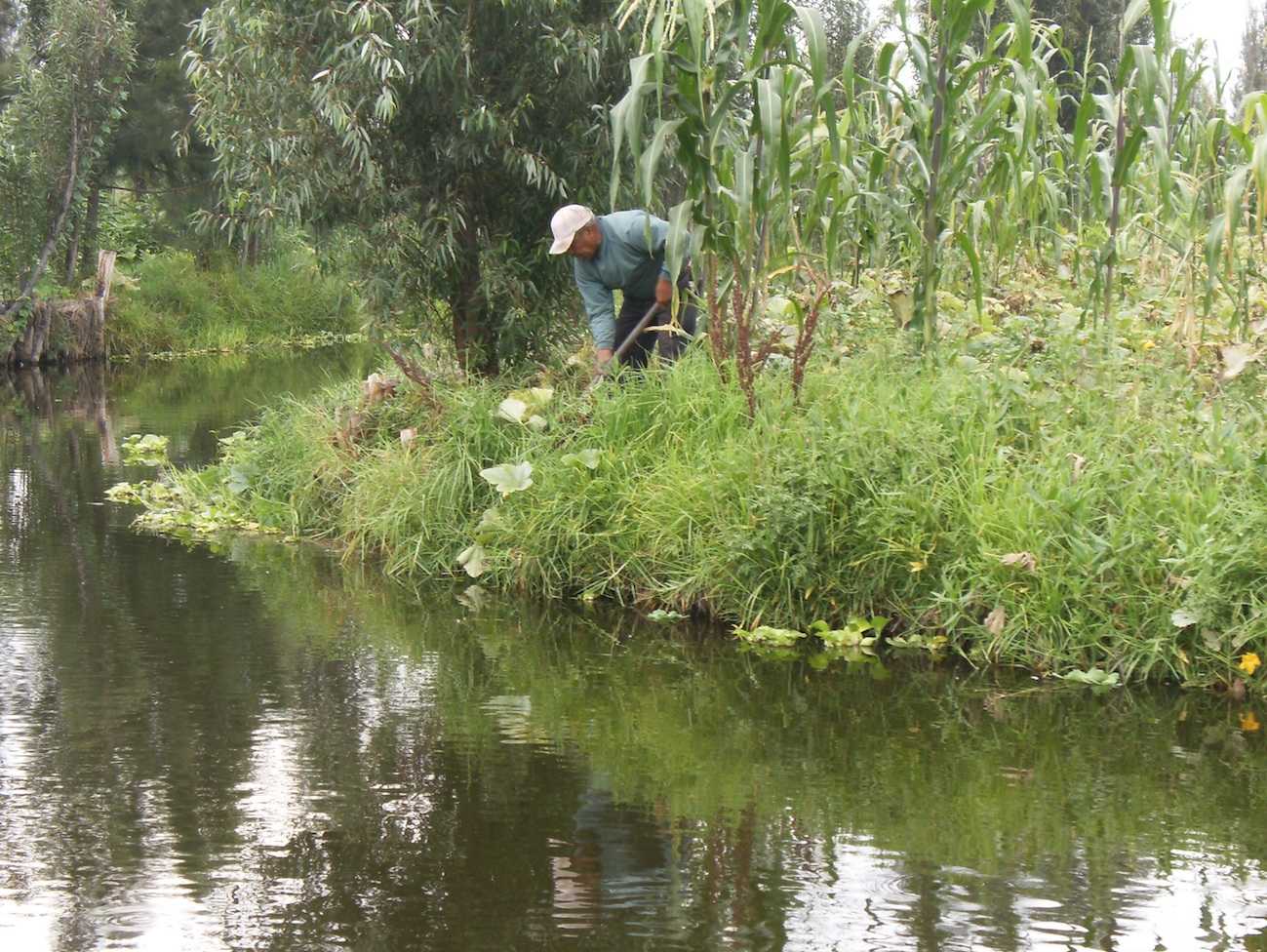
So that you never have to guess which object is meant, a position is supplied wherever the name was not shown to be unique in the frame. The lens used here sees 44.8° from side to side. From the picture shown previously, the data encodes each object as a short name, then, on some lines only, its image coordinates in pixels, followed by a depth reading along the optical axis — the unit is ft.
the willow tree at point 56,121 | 69.00
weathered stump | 71.31
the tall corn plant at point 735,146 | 21.04
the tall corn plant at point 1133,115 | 22.12
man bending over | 25.49
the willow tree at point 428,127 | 28.27
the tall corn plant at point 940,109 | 22.40
